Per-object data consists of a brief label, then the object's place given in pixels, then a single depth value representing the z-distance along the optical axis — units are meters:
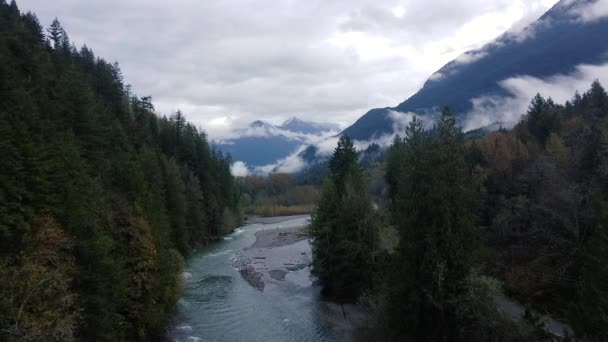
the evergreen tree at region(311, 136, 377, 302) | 44.38
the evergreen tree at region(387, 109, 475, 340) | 25.86
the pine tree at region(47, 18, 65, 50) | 82.50
